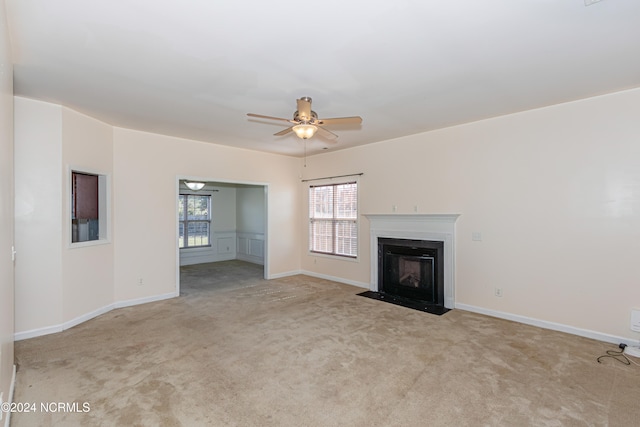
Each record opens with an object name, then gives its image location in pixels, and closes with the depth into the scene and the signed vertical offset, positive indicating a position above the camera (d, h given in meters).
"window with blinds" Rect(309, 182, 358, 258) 6.35 -0.13
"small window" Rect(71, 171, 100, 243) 4.26 +0.10
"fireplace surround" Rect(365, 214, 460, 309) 4.82 -0.36
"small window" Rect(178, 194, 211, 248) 8.92 -0.19
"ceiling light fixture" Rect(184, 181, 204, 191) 7.26 +0.66
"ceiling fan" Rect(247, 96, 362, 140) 3.12 +0.96
